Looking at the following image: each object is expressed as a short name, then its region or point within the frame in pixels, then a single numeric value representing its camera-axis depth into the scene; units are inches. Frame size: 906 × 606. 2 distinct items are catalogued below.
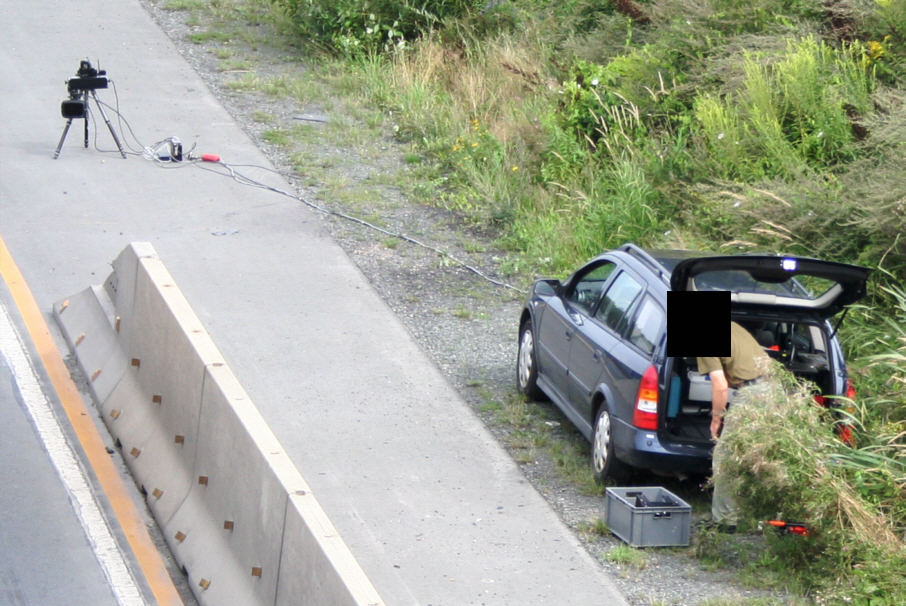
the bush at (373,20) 1587.1
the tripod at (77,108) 1240.5
